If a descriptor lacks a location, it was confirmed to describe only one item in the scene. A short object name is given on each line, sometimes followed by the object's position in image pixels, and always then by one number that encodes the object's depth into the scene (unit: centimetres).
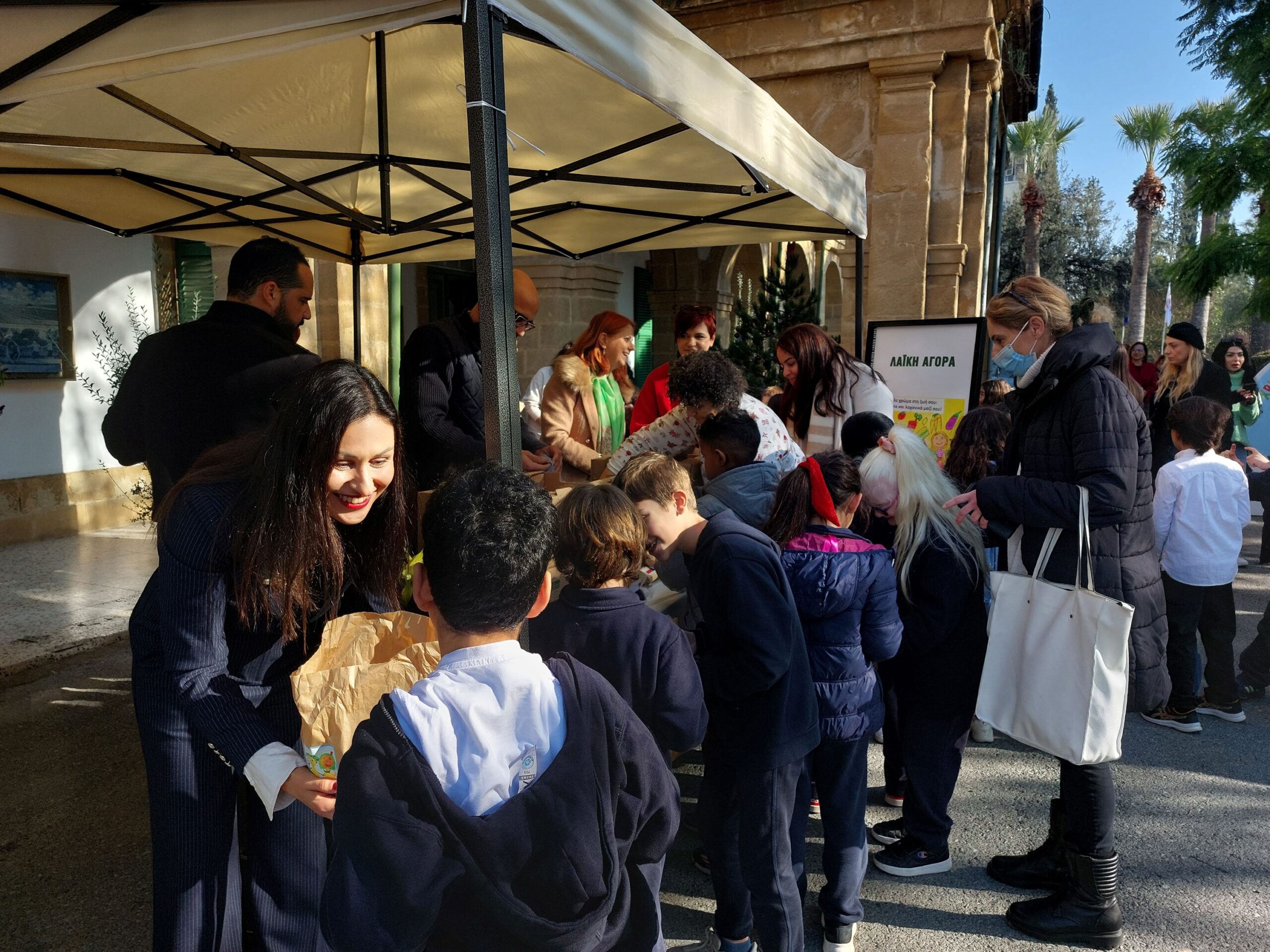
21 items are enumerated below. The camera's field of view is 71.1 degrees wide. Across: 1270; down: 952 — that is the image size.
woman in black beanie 623
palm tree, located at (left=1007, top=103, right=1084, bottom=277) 3441
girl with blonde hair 272
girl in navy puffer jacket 238
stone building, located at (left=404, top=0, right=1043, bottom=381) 784
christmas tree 833
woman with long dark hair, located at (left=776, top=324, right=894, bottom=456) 390
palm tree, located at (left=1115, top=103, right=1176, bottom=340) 2970
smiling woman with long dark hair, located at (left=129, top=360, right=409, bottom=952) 157
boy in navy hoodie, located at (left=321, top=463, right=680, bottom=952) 117
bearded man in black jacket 260
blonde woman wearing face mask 242
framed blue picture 723
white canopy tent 177
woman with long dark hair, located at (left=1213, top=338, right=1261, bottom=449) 741
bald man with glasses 354
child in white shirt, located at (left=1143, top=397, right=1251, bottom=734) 415
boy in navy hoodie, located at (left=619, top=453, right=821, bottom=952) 210
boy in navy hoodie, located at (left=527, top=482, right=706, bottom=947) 193
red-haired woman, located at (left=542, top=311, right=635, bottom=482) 394
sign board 532
